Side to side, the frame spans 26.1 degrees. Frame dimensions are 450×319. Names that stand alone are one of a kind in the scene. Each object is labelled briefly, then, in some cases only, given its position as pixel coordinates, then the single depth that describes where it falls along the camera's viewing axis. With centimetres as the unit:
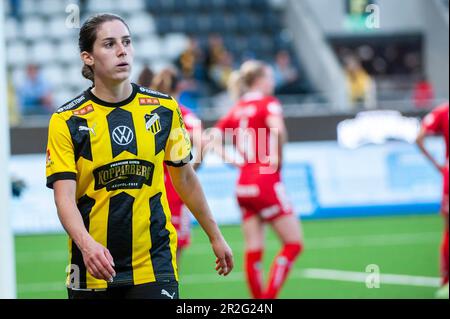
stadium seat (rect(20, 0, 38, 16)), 2105
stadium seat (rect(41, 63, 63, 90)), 1992
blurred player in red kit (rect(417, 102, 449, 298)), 837
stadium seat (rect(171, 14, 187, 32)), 2197
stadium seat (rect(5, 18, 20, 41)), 2067
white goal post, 597
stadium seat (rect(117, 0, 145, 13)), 2167
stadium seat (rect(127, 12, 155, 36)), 2173
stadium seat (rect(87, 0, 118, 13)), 2030
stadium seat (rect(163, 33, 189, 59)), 2117
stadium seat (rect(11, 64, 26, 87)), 1844
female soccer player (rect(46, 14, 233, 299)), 429
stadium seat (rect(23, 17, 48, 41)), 2078
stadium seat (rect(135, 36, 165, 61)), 2114
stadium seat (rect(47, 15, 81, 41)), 2067
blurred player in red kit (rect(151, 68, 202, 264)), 738
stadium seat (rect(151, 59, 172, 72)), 2052
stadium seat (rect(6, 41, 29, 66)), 2002
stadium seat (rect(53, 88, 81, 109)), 1867
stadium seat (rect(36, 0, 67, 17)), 2102
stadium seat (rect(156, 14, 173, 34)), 2200
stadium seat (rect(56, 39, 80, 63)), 2030
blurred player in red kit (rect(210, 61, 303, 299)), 789
